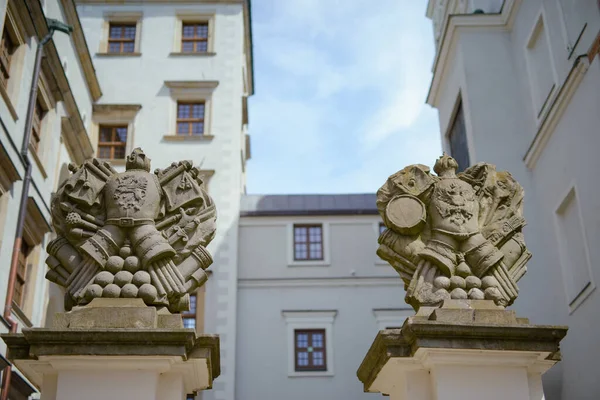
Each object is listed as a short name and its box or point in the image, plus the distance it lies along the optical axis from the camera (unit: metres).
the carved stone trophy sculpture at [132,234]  7.75
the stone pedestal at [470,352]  7.51
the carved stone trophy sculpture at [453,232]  8.05
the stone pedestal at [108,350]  7.32
